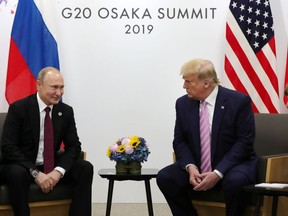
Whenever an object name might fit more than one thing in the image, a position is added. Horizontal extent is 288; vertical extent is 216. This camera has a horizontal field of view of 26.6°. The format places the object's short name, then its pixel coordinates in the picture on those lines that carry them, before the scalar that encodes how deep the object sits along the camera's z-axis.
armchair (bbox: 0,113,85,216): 4.41
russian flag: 6.07
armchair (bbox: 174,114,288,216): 4.29
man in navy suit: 4.50
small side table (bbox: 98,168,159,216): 4.66
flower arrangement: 4.75
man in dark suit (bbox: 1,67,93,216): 4.54
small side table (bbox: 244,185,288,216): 3.67
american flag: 6.09
